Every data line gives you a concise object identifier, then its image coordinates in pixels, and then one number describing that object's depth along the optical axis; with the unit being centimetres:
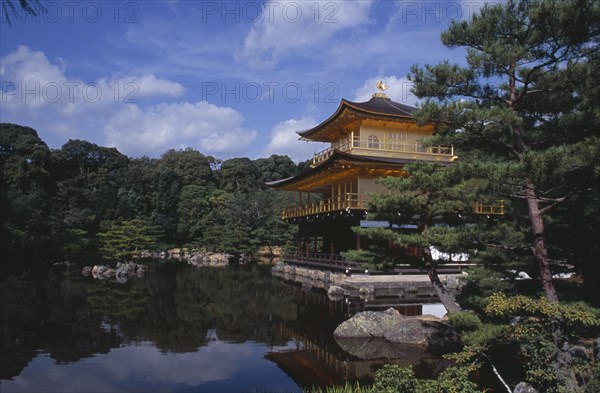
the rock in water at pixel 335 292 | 1831
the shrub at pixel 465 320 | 806
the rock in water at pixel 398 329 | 1062
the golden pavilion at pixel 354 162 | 2142
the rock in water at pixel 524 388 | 688
